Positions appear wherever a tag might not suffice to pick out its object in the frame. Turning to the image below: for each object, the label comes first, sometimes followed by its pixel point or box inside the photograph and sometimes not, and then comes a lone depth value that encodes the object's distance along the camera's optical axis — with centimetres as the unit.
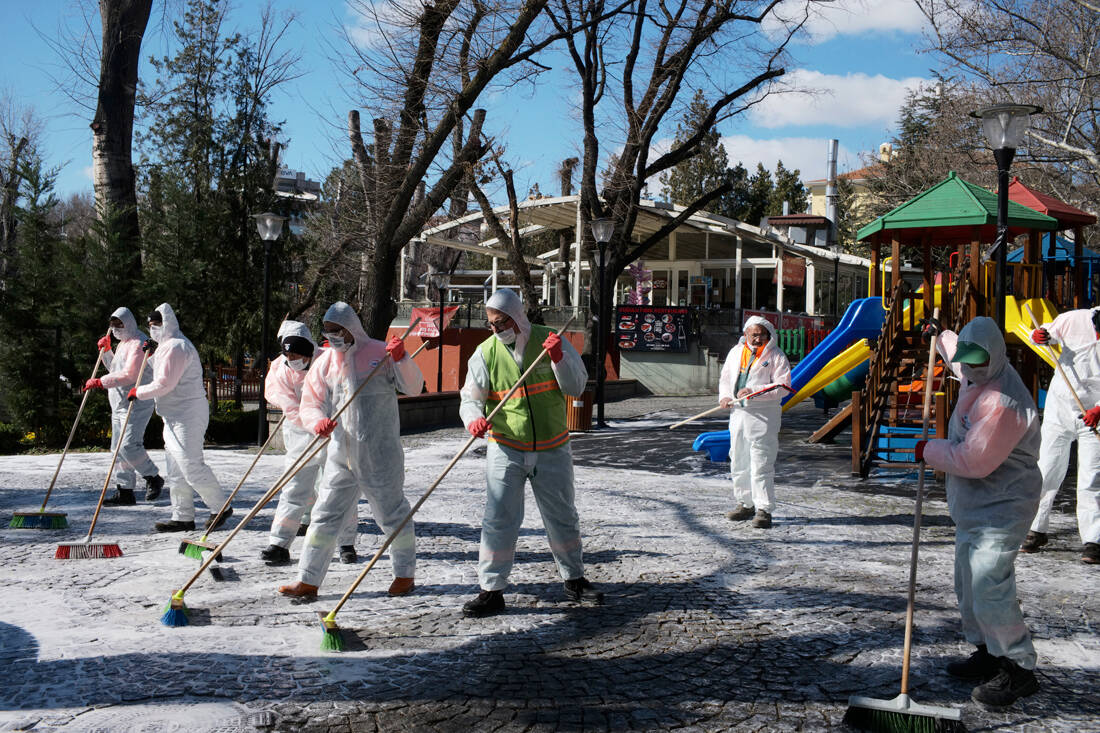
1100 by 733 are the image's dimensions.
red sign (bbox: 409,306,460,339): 1696
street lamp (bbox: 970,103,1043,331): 822
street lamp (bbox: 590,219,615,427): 1554
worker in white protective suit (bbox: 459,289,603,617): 510
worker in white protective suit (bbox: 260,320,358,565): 617
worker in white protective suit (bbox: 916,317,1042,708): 388
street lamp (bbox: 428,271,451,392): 1823
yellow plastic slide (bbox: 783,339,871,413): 1355
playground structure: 1036
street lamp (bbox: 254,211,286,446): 1345
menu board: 2355
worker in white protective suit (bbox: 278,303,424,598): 527
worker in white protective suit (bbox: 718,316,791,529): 740
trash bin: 1508
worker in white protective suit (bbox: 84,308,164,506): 806
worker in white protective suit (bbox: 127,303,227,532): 702
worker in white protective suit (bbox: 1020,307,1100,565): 626
